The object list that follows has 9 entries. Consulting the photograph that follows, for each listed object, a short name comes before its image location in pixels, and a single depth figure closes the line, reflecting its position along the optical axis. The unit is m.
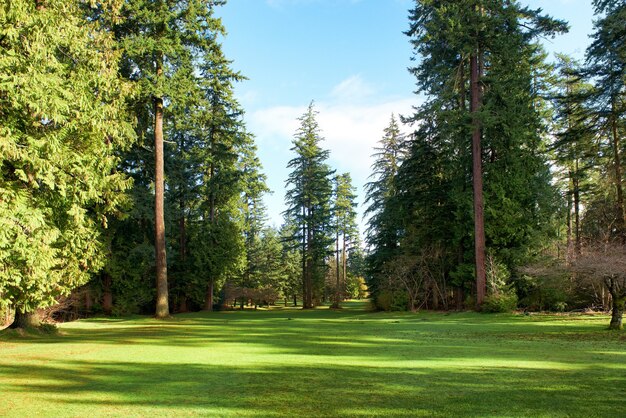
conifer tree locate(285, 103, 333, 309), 46.12
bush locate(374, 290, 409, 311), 31.97
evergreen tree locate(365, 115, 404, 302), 36.31
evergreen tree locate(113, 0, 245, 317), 21.34
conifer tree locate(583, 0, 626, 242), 20.28
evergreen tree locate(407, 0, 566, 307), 24.41
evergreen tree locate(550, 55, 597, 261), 24.53
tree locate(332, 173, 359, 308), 58.16
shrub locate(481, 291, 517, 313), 23.16
